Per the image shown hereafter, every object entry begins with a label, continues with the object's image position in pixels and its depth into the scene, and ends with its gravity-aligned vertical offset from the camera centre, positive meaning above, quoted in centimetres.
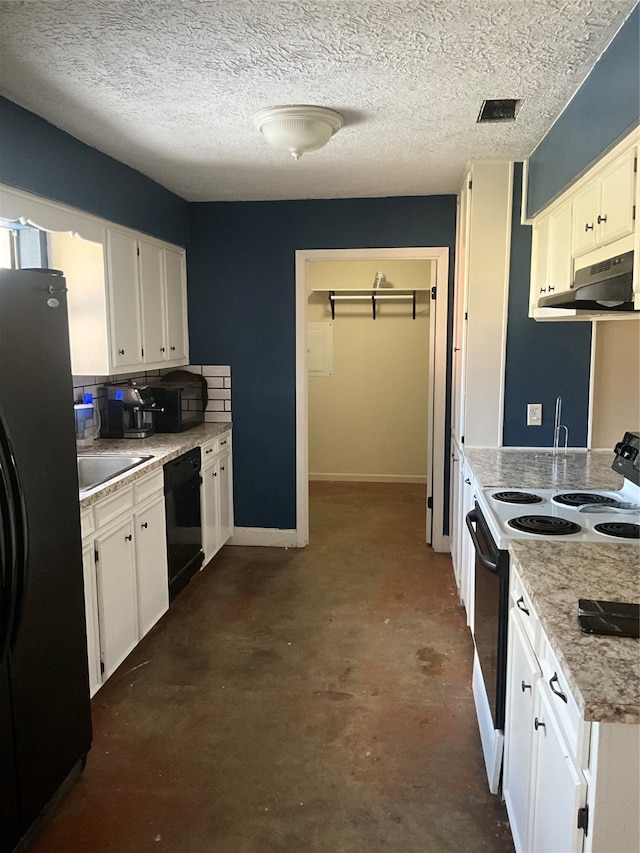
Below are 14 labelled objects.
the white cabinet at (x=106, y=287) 303 +37
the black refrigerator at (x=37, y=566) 172 -61
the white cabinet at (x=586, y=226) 183 +46
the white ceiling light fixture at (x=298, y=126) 253 +93
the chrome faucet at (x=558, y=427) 336 -38
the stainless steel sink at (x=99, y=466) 318 -55
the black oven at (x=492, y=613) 193 -83
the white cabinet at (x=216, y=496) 399 -92
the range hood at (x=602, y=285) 180 +21
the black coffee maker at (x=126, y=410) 365 -31
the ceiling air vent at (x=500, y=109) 247 +97
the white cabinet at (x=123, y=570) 253 -95
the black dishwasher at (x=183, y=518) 342 -92
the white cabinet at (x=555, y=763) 113 -82
